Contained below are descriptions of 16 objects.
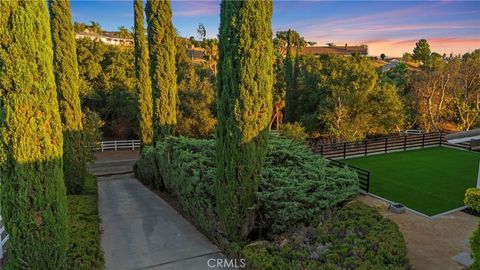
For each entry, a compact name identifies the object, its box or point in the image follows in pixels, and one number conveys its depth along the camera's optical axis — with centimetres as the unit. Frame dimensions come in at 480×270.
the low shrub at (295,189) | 736
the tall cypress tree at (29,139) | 521
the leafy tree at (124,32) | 7262
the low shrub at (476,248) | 450
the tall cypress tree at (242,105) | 709
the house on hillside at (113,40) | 5775
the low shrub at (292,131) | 1799
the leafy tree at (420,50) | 6203
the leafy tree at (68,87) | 1184
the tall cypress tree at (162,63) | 1470
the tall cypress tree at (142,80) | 1753
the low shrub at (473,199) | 577
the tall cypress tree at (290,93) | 2689
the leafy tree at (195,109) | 2375
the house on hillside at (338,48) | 9594
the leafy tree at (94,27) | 7872
